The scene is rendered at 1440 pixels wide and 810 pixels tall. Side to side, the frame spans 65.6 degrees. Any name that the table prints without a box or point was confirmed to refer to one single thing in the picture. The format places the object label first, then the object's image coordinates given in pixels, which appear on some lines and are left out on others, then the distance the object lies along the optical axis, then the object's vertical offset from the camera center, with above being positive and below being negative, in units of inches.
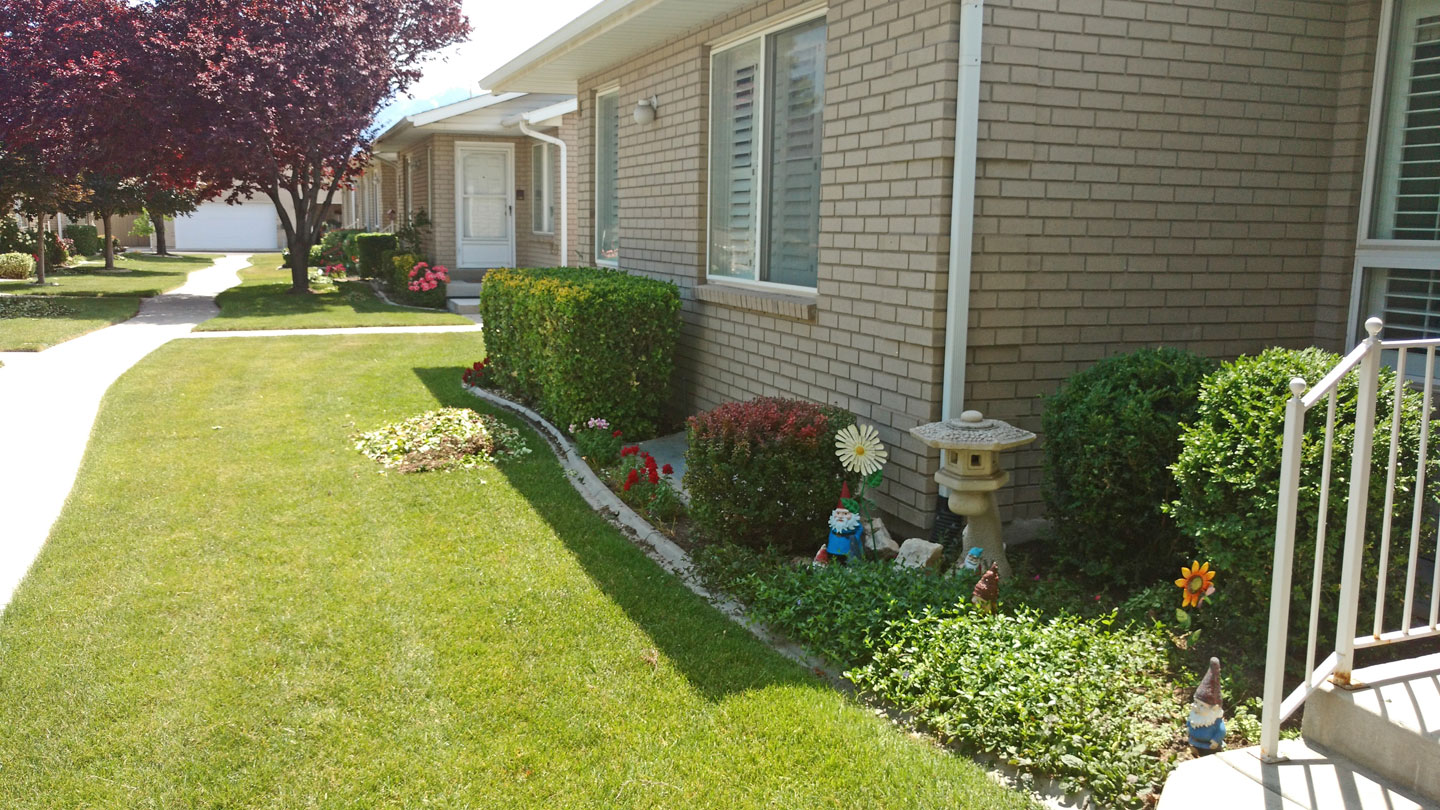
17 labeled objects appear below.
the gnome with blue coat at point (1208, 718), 129.7 -54.2
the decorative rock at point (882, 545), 206.1 -56.1
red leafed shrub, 212.1 -45.1
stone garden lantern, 185.0 -37.8
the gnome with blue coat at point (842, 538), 199.5 -52.8
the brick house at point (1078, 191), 203.9 +10.7
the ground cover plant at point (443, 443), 301.0 -59.6
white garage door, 2004.2 -4.0
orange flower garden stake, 155.1 -46.3
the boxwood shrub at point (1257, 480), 141.8 -29.8
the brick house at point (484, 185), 764.6 +34.4
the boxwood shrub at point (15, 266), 987.9 -39.0
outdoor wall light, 341.7 +37.8
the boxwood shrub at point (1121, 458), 176.6 -34.0
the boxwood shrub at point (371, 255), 973.2 -22.3
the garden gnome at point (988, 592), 167.5 -51.9
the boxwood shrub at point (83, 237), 1401.3 -17.3
